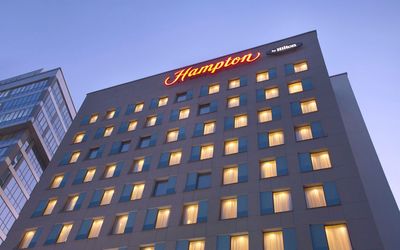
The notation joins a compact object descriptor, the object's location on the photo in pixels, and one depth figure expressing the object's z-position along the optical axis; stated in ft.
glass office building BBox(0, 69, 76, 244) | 262.47
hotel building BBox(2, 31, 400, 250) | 92.27
